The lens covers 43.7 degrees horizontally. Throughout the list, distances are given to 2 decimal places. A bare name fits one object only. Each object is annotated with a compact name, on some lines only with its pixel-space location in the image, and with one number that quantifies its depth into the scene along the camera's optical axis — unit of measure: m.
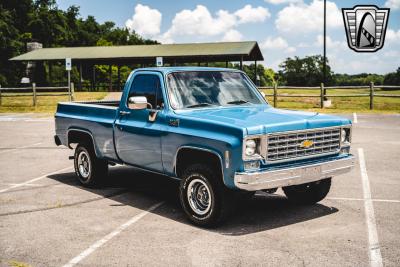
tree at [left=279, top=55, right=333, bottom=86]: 109.41
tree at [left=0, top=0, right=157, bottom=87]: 65.56
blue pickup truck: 5.64
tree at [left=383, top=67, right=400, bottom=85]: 70.62
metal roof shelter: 41.81
